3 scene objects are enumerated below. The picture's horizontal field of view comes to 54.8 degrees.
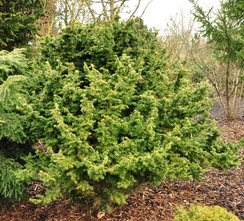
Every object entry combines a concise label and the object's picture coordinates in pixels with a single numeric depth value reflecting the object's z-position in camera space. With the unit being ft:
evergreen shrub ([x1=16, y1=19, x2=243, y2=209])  7.92
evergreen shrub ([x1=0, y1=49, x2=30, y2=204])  9.05
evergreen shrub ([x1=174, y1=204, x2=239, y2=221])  8.23
